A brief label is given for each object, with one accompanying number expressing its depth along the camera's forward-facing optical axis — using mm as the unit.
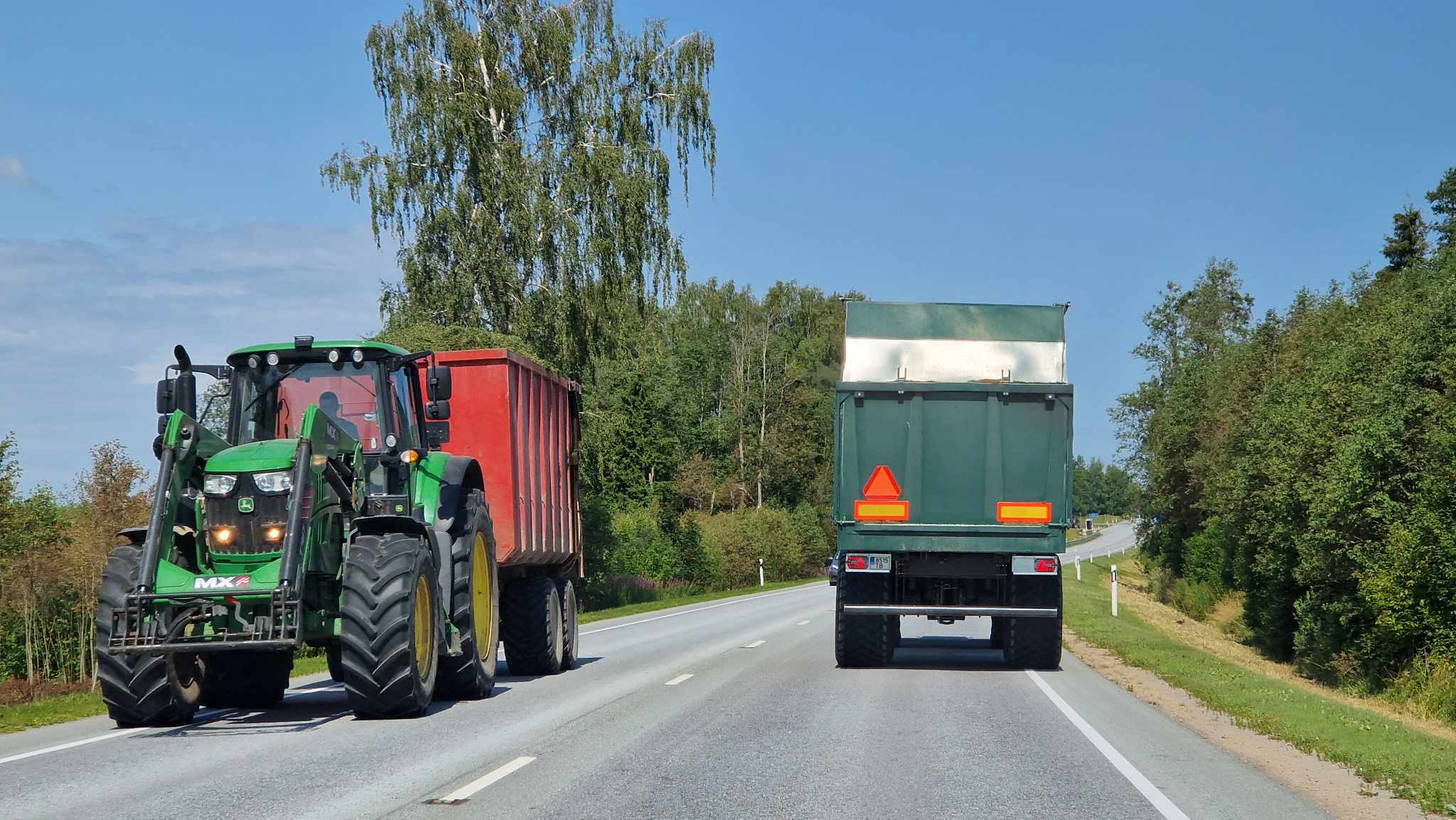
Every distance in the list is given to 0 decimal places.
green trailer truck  16688
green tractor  10742
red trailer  15328
